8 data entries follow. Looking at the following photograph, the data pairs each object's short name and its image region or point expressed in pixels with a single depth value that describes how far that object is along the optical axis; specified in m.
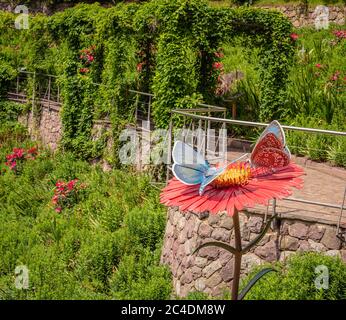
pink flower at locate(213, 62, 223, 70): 12.38
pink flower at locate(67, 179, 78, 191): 11.96
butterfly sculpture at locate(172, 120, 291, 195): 1.49
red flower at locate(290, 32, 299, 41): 13.03
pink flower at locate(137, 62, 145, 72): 14.37
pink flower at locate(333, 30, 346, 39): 16.97
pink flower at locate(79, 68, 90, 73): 15.35
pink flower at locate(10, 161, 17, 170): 14.64
